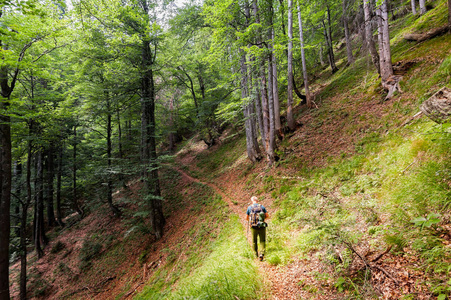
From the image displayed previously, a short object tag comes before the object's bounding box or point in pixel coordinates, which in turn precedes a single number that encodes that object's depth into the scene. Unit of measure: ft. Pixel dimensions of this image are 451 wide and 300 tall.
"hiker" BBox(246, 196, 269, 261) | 15.97
